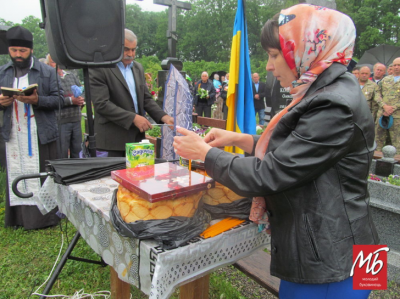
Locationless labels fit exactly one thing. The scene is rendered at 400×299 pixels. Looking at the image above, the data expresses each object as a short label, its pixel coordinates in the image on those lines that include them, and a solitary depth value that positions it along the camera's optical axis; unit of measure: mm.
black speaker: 2088
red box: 1196
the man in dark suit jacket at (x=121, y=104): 2730
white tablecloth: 1154
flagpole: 2830
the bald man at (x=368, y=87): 6324
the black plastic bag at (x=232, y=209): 1430
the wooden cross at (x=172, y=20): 7977
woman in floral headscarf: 963
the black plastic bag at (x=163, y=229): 1178
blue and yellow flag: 2752
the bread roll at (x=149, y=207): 1217
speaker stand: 2285
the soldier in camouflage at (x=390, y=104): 5934
